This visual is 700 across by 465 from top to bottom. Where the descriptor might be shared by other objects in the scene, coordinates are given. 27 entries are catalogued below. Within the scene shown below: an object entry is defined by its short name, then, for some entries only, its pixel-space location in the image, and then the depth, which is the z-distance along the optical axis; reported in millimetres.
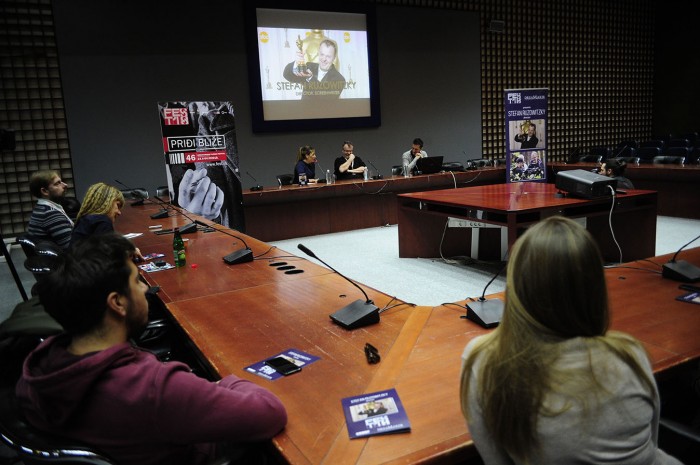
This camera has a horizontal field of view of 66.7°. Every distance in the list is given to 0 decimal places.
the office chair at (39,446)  978
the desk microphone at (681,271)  2117
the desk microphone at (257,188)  6395
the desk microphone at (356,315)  1798
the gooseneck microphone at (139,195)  5957
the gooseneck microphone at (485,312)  1765
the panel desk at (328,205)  6359
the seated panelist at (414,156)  7425
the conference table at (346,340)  1126
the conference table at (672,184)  6438
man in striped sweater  3564
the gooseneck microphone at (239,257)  2846
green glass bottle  2836
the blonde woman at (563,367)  862
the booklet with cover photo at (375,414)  1152
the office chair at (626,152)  8934
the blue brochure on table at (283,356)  1465
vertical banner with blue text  6484
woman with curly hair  3049
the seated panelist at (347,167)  7254
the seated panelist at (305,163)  6906
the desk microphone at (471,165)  8132
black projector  4133
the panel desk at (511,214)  4137
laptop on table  7223
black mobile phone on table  1469
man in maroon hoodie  1016
